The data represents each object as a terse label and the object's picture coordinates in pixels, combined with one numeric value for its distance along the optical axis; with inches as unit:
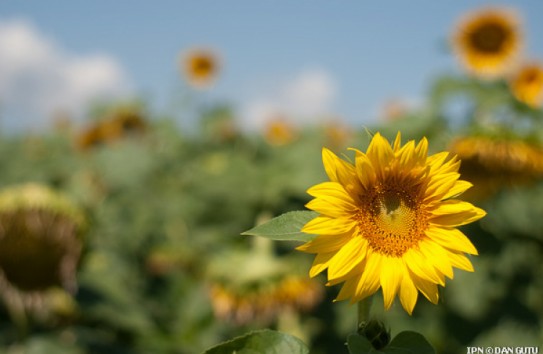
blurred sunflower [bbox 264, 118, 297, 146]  196.4
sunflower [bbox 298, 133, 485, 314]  33.0
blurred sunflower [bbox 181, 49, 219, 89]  221.8
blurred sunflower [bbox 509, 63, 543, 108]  130.1
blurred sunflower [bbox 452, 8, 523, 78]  135.6
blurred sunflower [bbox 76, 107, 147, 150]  188.5
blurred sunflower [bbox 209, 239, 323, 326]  95.0
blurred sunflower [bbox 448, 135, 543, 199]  88.4
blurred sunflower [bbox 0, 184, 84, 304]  84.8
